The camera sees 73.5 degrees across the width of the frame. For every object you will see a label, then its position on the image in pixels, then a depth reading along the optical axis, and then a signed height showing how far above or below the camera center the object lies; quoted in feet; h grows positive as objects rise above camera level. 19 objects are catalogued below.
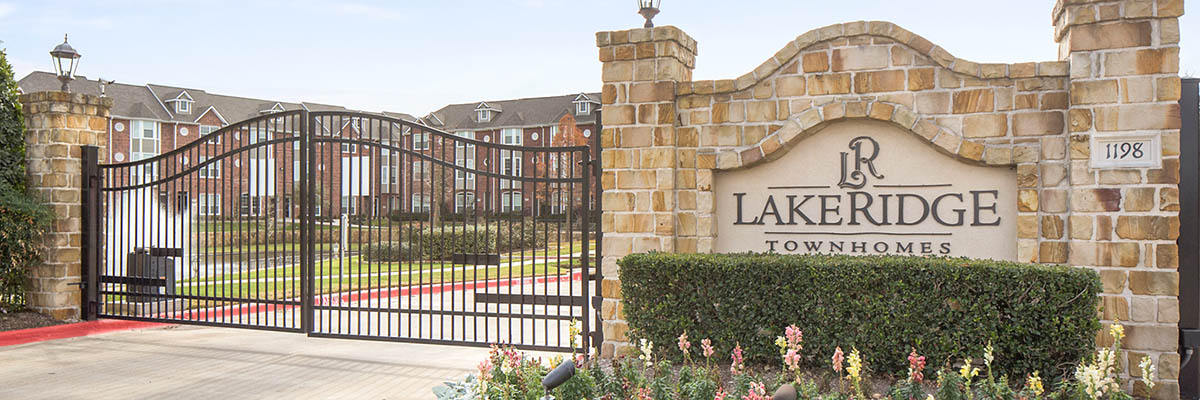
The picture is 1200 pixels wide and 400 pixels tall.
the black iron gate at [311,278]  23.93 -3.06
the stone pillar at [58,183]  31.40 +0.64
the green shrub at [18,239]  30.12 -1.53
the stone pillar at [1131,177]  18.04 +0.51
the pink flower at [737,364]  15.31 -3.15
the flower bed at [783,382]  14.08 -3.54
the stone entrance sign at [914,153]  18.28 +1.16
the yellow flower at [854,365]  13.33 -2.77
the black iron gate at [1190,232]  19.04 -0.79
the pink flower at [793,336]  14.83 -2.56
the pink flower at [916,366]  14.21 -2.98
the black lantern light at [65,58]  32.09 +5.69
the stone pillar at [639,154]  22.12 +1.27
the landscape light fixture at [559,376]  10.85 -2.40
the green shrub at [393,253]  65.11 -4.48
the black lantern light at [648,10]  22.61 +5.35
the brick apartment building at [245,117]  119.03 +14.17
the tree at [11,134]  31.14 +2.55
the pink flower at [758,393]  11.30 -2.81
